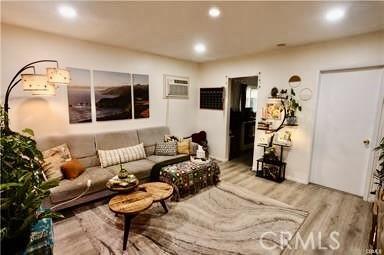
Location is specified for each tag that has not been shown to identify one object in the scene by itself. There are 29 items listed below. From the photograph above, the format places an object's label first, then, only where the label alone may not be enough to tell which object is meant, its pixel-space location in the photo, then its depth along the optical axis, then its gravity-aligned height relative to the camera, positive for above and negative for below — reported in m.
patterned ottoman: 3.06 -1.15
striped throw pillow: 3.35 -0.91
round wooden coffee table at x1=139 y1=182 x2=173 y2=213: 2.46 -1.12
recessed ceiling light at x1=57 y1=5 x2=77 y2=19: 2.25 +1.08
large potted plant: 1.11 -0.58
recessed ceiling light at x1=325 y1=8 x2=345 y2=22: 2.23 +1.12
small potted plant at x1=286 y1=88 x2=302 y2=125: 3.64 +0.00
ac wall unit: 4.66 +0.46
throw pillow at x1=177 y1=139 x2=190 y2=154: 4.15 -0.87
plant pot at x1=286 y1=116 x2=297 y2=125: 3.65 -0.22
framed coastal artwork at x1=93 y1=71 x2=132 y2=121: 3.63 +0.16
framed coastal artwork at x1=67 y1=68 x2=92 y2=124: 3.33 +0.11
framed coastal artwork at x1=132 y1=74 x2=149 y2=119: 4.12 +0.20
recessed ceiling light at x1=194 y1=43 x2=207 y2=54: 3.66 +1.12
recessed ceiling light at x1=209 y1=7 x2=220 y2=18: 2.24 +1.10
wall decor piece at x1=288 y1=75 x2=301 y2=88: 3.65 +0.51
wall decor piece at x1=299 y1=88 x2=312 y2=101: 3.53 +0.26
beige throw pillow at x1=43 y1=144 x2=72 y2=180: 2.70 -0.82
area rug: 2.07 -1.46
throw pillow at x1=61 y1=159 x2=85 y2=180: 2.79 -0.96
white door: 3.02 -0.29
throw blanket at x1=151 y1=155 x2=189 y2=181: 3.42 -1.11
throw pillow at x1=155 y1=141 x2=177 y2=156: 4.05 -0.90
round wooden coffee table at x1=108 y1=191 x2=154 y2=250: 2.08 -1.11
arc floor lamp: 2.49 +0.27
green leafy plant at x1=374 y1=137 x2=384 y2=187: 2.57 -0.85
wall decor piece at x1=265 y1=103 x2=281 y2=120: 3.82 -0.07
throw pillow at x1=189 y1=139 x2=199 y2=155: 4.24 -0.91
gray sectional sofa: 2.61 -1.01
